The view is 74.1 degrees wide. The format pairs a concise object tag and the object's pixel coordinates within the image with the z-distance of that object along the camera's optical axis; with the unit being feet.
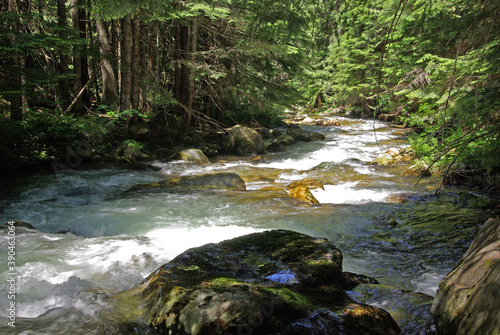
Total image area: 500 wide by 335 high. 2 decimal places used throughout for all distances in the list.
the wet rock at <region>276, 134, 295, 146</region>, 52.94
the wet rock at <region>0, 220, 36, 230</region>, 16.99
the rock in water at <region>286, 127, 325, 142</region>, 57.35
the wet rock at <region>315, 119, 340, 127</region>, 78.28
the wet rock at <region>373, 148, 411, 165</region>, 37.32
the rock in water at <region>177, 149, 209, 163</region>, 39.22
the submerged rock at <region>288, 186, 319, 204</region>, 23.88
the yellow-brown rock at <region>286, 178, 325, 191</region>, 27.50
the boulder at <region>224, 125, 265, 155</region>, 46.32
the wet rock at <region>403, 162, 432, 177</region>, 30.63
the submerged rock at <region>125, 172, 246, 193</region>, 26.84
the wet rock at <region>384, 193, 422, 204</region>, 23.93
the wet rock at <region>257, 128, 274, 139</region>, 60.26
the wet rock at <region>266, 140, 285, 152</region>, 48.39
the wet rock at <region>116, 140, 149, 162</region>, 35.96
